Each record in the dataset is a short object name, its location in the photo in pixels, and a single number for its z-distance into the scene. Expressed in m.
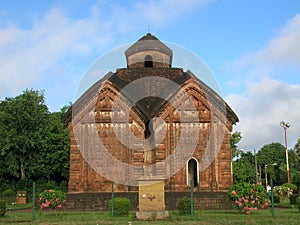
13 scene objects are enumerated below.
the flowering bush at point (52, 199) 20.22
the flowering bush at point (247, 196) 20.28
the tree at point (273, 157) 92.38
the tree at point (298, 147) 62.28
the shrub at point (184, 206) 19.67
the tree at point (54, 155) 53.25
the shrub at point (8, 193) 43.66
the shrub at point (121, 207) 20.27
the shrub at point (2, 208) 21.22
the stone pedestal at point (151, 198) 18.41
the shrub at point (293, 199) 30.09
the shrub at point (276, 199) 33.50
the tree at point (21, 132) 49.47
